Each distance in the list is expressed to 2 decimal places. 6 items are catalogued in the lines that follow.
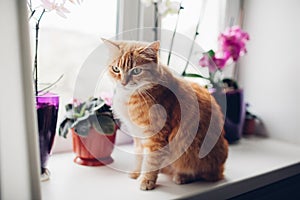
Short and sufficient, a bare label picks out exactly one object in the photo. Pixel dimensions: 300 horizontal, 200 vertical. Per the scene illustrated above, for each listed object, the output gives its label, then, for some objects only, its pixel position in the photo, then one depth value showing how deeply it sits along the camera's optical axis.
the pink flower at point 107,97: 0.95
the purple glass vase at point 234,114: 1.25
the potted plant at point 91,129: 0.92
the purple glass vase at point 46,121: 0.81
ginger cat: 0.76
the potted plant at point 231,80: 1.22
